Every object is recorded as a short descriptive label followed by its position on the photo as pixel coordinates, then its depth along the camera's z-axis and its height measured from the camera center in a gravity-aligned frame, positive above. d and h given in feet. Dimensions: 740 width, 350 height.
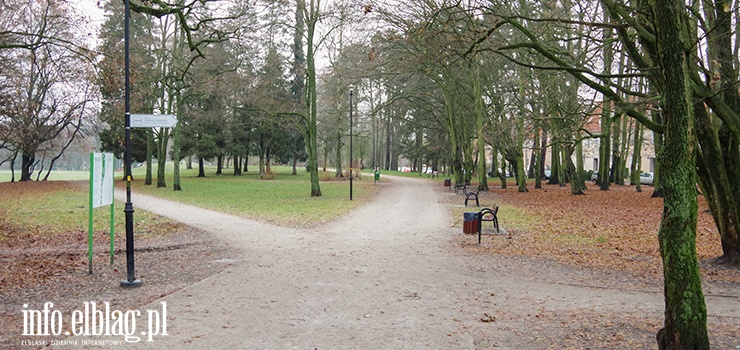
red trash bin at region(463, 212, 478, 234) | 42.22 -4.51
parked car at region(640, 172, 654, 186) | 156.76 -3.17
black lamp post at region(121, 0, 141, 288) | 24.86 -2.33
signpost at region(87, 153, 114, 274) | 25.67 -1.10
